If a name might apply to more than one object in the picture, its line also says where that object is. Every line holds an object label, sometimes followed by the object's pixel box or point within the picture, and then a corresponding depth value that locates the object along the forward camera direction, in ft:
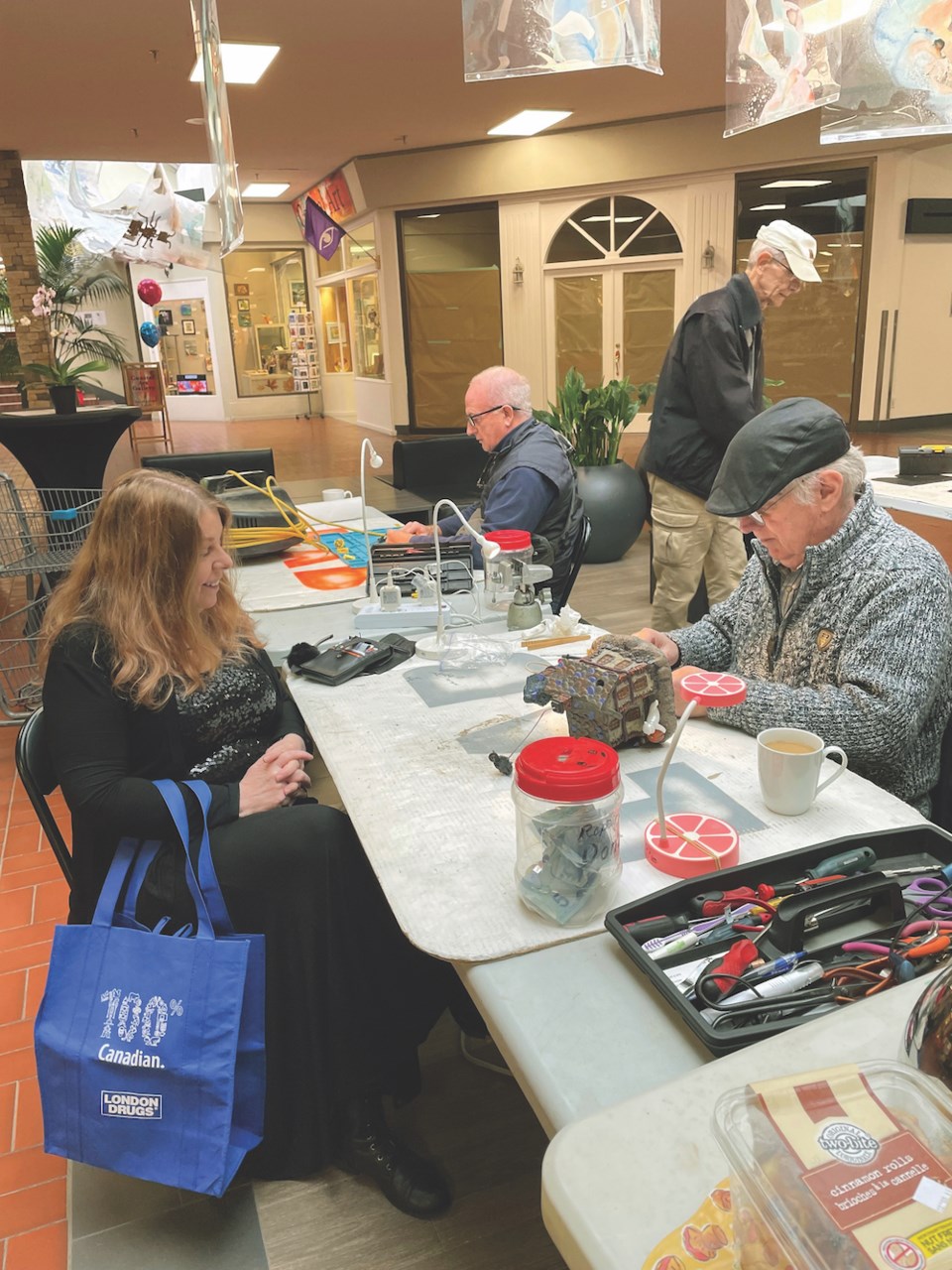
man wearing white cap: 11.02
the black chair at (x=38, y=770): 4.97
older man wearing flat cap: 4.88
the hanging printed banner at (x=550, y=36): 4.58
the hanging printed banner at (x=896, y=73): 4.14
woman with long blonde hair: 4.91
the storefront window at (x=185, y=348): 49.16
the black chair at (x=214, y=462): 15.58
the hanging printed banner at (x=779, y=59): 4.39
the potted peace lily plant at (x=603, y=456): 19.04
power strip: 7.38
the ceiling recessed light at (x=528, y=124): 28.91
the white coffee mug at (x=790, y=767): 4.20
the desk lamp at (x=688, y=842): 3.88
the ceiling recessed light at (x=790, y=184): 30.96
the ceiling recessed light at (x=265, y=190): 40.70
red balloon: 41.19
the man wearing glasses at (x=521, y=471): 9.44
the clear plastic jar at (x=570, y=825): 3.52
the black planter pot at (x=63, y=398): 19.02
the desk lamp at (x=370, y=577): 7.93
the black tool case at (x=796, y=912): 3.27
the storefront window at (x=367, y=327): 39.14
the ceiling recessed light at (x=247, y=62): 20.79
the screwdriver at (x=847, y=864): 3.64
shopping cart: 12.97
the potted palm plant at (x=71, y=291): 31.83
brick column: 29.66
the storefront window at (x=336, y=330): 44.88
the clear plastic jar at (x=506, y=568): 7.45
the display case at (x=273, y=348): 49.75
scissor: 3.41
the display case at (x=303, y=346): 48.73
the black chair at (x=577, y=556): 10.03
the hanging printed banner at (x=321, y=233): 31.09
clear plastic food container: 1.69
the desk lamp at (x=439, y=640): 6.76
